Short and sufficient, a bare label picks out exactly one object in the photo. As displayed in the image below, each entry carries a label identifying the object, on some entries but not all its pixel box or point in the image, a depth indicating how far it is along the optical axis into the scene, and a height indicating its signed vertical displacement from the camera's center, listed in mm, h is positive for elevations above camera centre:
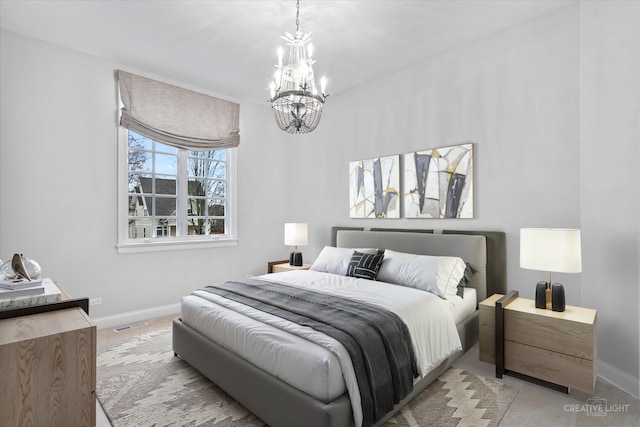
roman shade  3744 +1204
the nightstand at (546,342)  2115 -873
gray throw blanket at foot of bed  1765 -706
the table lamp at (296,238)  4477 -334
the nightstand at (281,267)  4367 -717
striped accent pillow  3290 -520
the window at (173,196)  3898 +215
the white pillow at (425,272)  2789 -518
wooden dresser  1567 -786
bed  1672 -820
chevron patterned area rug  1975 -1224
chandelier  2238 +798
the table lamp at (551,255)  2275 -286
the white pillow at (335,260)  3535 -506
